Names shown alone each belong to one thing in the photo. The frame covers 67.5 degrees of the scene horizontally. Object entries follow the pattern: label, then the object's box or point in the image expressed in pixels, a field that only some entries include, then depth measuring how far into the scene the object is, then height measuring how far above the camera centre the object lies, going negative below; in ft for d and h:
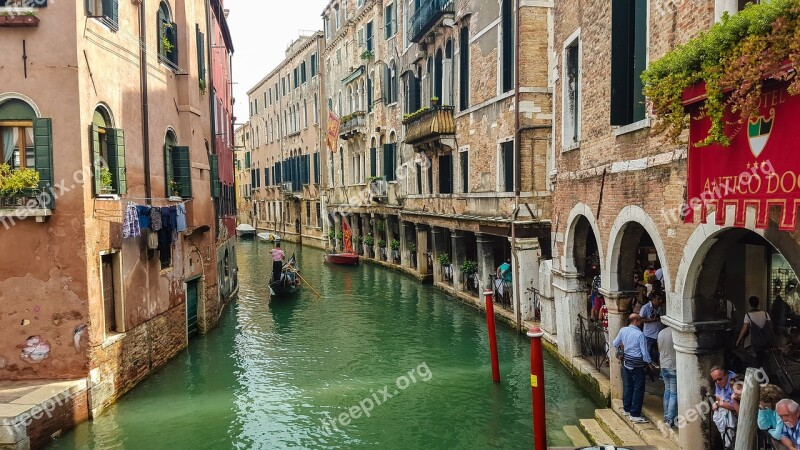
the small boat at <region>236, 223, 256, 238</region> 151.33 -7.81
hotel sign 14.30 +0.70
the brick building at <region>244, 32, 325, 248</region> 124.88 +12.49
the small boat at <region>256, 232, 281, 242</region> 133.11 -8.91
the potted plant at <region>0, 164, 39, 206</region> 27.63 +0.90
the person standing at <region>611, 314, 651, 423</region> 25.04 -7.24
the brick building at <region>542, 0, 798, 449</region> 21.26 -0.90
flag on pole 96.48 +10.83
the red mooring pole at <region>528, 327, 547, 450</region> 23.61 -7.96
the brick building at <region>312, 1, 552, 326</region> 46.21 +6.20
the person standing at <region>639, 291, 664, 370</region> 27.68 -6.17
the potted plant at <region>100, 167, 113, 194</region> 30.73 +1.02
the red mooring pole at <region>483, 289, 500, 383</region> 34.60 -8.33
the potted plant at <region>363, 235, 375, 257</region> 97.60 -7.54
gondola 65.10 -9.68
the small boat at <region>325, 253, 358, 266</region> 91.61 -9.56
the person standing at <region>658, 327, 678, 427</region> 23.43 -7.20
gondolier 65.72 -7.38
